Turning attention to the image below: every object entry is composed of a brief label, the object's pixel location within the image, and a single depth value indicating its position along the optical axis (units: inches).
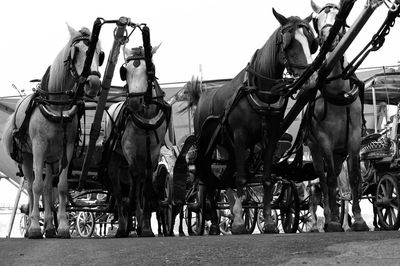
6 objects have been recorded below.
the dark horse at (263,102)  384.8
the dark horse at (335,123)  390.3
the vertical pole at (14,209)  666.1
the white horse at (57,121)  416.5
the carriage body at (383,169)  443.2
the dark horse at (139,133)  443.5
